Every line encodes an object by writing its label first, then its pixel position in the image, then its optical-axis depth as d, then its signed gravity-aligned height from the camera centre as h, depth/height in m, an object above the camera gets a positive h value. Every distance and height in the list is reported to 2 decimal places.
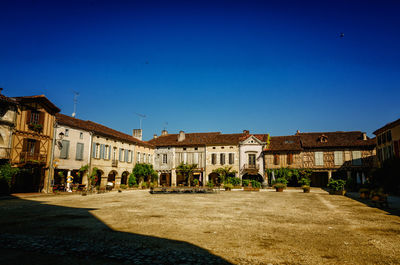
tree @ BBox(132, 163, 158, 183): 33.06 -0.66
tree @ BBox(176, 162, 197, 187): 35.56 -0.09
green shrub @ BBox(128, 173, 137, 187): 31.70 -1.51
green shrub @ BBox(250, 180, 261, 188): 27.73 -1.60
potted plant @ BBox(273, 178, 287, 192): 25.30 -1.71
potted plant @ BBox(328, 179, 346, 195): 21.51 -1.51
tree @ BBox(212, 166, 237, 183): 34.81 -0.42
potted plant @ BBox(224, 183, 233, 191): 26.88 -1.88
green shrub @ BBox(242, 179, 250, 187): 28.00 -1.50
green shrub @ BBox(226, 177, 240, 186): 32.68 -1.52
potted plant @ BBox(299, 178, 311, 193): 29.04 -1.31
